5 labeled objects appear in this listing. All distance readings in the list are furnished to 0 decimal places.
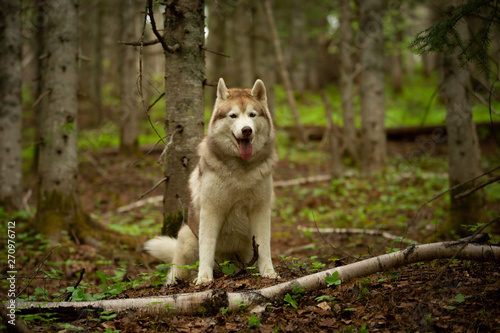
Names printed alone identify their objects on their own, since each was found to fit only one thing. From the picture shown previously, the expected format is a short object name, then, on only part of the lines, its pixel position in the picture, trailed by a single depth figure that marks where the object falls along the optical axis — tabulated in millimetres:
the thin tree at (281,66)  13812
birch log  3252
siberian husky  4070
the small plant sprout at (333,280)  3362
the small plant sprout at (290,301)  3230
